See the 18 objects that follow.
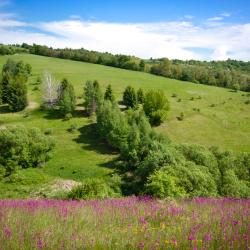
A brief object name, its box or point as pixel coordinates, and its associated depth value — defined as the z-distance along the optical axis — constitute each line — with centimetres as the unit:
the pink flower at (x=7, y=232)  654
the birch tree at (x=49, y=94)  9194
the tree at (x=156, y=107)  8550
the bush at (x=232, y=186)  3181
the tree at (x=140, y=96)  9438
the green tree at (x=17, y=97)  8850
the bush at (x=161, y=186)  2194
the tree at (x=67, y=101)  8406
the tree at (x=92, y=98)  8412
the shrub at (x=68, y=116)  8262
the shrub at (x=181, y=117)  8962
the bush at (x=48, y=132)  7631
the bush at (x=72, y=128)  7732
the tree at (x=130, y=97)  9206
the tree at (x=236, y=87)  12650
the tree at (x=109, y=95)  9056
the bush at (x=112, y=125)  6931
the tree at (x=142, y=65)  14738
